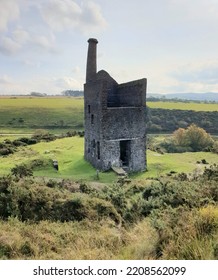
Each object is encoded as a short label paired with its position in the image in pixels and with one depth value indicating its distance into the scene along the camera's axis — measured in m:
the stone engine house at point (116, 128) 26.02
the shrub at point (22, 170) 22.06
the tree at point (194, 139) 56.75
